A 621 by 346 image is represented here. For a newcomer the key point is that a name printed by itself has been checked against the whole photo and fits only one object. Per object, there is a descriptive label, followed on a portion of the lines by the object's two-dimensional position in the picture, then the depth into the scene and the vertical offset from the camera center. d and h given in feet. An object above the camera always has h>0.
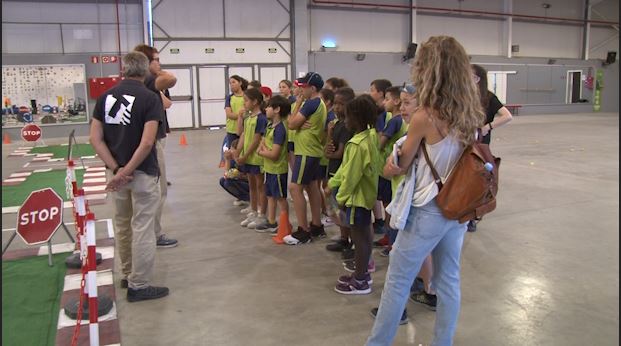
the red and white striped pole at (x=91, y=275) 7.29 -2.44
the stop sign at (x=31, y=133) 32.99 -1.55
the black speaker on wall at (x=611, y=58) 76.22 +6.75
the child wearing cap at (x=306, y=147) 14.37 -1.18
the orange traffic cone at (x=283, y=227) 15.51 -3.74
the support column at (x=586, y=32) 74.38 +10.60
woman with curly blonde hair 7.02 -0.97
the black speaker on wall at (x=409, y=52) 61.26 +6.59
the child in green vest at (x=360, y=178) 10.98 -1.61
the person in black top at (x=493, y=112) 13.99 -0.24
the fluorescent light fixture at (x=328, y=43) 59.36 +7.47
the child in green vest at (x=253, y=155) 16.10 -1.62
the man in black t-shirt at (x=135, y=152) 10.61 -0.94
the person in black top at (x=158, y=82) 13.51 +0.72
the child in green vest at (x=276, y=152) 15.15 -1.38
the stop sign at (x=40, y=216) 11.76 -2.56
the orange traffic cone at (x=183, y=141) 40.75 -2.77
